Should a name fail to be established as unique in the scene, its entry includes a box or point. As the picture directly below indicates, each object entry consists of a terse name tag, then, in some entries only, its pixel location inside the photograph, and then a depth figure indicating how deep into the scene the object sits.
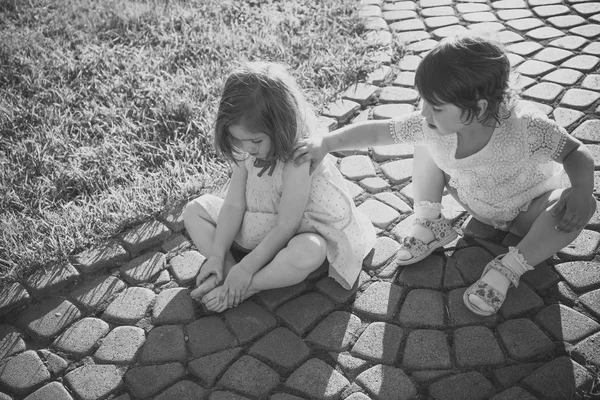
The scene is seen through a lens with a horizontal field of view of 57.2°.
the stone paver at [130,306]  2.66
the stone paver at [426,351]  2.30
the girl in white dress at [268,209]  2.37
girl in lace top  2.20
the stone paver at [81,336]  2.54
